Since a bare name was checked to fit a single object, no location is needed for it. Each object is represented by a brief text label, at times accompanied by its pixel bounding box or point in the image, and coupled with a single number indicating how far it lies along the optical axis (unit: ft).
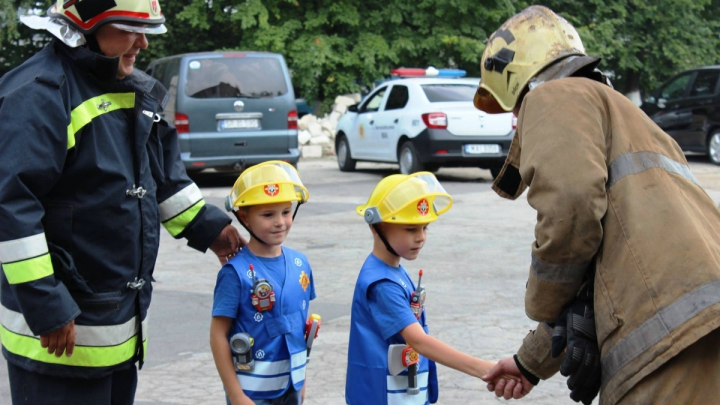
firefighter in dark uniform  8.62
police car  46.37
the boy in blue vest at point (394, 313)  10.66
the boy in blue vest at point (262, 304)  10.99
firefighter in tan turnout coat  7.18
